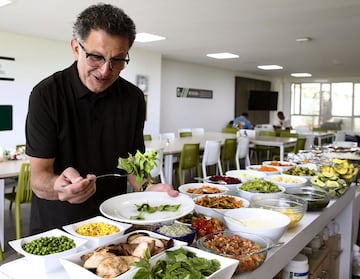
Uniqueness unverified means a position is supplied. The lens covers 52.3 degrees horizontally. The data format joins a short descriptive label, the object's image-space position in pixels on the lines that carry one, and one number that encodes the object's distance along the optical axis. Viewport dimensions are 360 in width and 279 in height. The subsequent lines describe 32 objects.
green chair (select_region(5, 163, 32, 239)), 3.19
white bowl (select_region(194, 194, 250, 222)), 1.53
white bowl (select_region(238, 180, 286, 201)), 1.82
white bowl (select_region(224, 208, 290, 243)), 1.33
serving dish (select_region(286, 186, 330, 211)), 1.82
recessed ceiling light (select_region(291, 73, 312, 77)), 11.97
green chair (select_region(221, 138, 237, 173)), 6.03
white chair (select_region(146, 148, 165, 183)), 4.47
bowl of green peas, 1.05
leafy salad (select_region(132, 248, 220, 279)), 0.94
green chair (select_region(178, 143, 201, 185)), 5.05
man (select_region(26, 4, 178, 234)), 1.25
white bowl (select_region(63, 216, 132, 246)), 1.17
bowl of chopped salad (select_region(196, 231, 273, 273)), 1.14
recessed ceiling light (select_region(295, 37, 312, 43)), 5.79
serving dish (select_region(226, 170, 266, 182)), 2.28
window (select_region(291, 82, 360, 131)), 13.04
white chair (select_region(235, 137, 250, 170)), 6.28
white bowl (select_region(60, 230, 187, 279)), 0.93
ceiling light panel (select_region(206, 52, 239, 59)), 7.80
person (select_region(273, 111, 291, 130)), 11.48
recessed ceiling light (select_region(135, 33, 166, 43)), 5.79
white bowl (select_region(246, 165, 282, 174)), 2.43
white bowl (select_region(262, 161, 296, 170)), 2.76
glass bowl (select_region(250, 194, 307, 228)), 1.58
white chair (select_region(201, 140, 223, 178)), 5.39
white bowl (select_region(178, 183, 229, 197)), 1.87
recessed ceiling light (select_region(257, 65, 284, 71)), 9.95
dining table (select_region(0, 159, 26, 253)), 3.15
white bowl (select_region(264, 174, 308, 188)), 2.10
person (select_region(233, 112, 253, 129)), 9.53
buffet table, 1.08
